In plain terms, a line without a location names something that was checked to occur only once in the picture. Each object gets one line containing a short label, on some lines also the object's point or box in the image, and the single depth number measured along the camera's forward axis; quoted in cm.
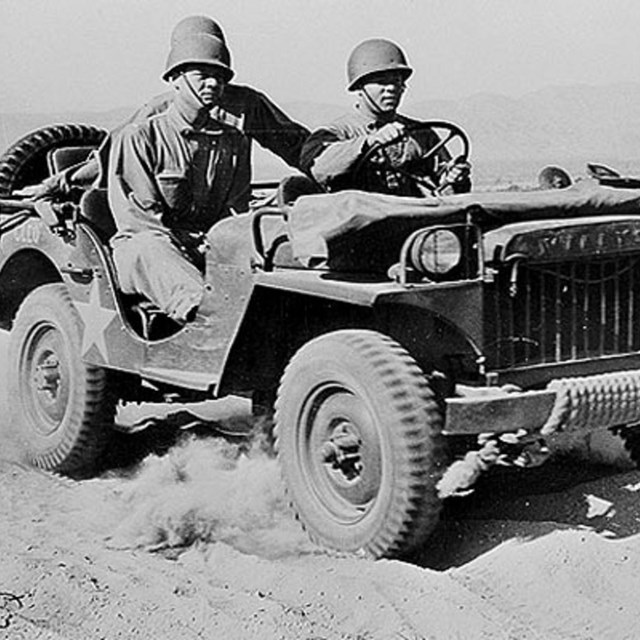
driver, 558
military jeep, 448
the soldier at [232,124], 609
